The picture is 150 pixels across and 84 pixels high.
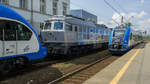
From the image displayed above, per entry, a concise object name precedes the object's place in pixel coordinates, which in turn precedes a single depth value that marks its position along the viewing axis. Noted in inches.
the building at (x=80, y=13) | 1772.6
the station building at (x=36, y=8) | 721.7
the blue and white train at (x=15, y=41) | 242.1
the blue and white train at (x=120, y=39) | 585.0
